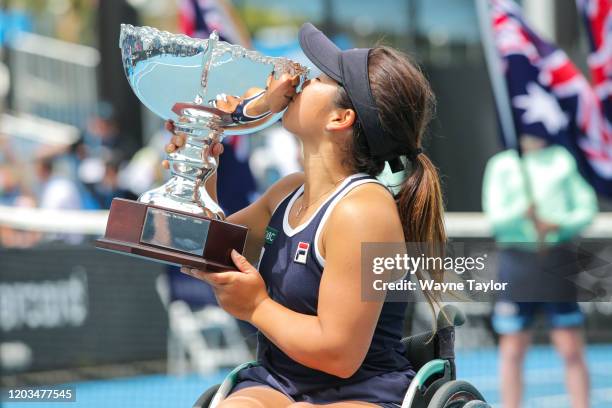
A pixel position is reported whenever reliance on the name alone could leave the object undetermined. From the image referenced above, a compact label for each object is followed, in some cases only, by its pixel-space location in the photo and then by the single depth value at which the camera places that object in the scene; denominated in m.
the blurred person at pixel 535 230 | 11.33
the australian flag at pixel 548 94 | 10.75
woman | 5.11
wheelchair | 5.29
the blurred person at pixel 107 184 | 19.47
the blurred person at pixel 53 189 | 18.66
